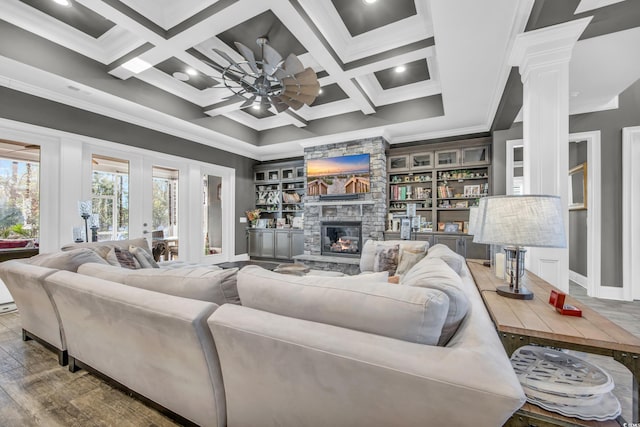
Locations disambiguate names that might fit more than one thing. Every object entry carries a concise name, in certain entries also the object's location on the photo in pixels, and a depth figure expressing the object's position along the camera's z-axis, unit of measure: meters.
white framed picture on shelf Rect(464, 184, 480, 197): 5.27
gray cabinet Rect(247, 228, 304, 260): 6.81
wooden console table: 0.97
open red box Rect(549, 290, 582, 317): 1.29
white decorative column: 2.34
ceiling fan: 2.60
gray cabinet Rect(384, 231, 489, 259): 4.96
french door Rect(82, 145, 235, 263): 4.50
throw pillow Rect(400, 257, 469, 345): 1.09
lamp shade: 1.37
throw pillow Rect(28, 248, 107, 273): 2.06
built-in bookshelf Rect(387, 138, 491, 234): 5.27
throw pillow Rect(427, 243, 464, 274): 1.95
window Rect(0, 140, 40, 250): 3.59
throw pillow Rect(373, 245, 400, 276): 3.28
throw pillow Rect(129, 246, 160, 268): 3.09
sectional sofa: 0.84
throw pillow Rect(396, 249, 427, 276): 3.09
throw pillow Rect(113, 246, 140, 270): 2.89
